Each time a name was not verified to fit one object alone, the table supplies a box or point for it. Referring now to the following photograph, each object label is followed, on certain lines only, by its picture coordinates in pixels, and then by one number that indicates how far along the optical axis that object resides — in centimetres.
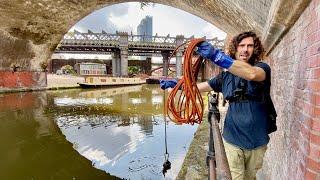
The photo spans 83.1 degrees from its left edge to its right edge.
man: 131
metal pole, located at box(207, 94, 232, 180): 76
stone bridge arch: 109
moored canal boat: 1504
